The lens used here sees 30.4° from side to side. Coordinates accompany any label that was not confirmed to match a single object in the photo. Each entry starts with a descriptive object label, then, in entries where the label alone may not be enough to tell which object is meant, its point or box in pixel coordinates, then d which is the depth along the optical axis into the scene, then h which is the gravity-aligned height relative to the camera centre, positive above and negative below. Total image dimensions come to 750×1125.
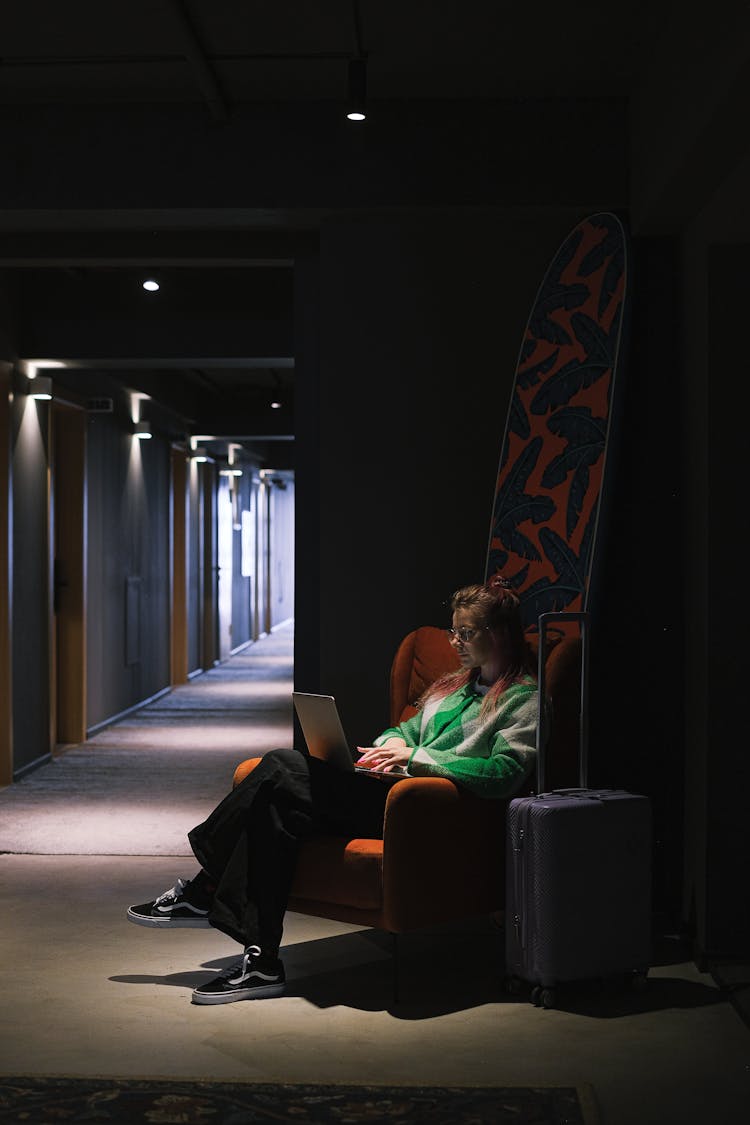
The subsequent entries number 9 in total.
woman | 3.99 -0.71
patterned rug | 3.04 -1.25
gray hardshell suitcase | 3.88 -0.96
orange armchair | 3.88 -0.90
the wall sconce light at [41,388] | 8.39 +1.01
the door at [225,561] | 17.27 -0.11
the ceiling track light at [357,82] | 4.64 +1.57
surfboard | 4.65 +0.43
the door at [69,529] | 9.59 +0.17
